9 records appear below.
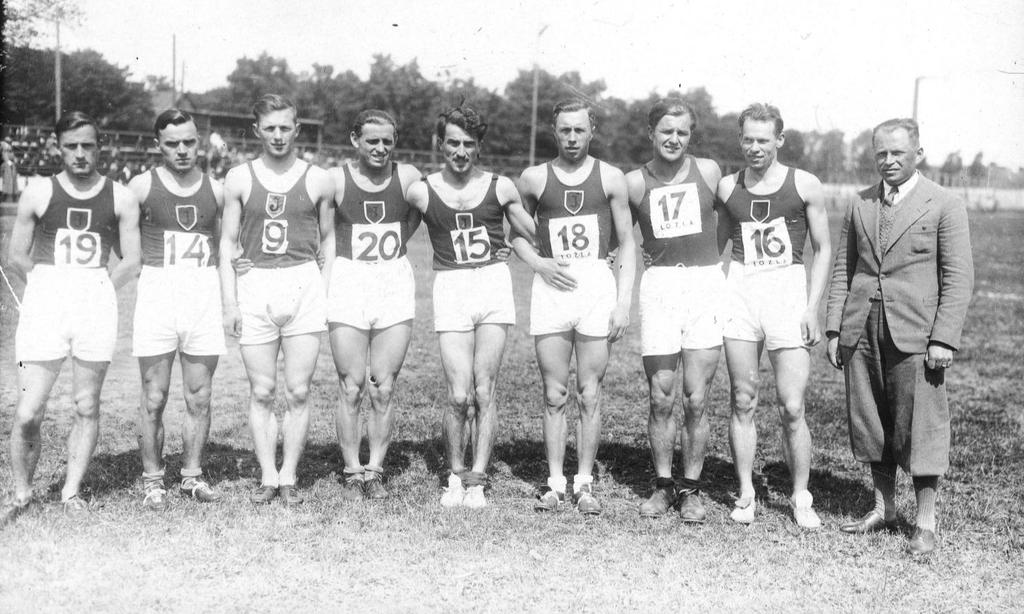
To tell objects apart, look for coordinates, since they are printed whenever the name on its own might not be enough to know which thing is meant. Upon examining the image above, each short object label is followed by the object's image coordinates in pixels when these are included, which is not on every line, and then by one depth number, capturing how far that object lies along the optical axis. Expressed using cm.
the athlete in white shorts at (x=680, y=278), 521
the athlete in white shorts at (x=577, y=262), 530
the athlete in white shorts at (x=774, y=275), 509
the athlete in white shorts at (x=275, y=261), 520
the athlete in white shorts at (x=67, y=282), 490
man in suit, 477
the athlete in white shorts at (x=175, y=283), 512
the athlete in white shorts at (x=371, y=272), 533
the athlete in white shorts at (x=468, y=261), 538
